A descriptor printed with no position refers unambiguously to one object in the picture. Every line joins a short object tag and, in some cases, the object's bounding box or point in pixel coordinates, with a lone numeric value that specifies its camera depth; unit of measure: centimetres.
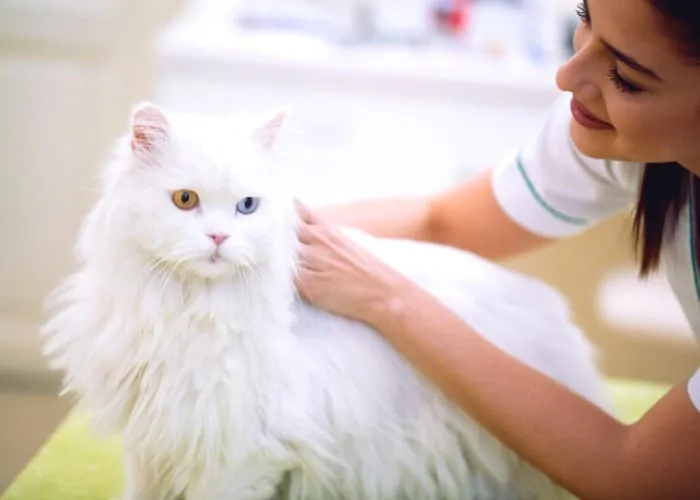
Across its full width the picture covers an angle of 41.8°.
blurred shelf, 216
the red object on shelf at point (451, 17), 251
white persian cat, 91
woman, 89
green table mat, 108
